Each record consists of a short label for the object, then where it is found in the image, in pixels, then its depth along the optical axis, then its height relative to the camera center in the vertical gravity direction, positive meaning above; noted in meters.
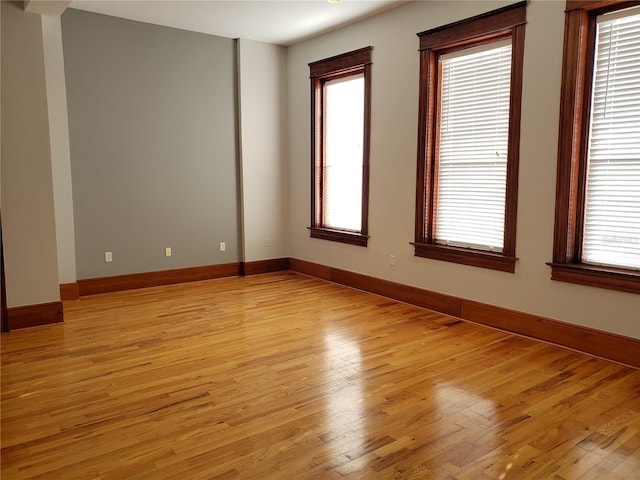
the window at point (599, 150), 3.34 +0.20
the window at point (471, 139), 4.01 +0.35
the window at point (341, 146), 5.45 +0.39
